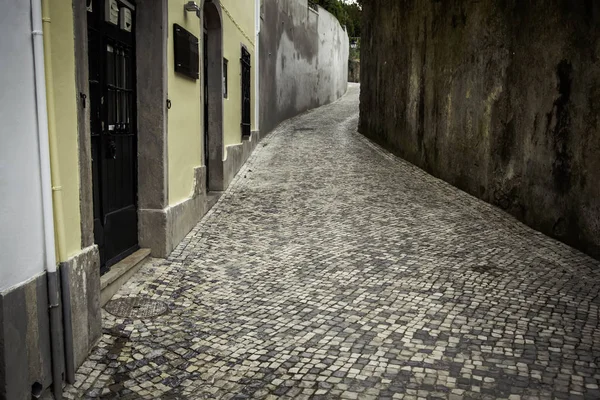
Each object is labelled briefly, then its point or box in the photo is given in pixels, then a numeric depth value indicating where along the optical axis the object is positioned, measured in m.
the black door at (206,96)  9.70
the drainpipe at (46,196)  3.17
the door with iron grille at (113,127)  4.95
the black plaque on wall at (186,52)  6.62
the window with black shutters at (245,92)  12.74
